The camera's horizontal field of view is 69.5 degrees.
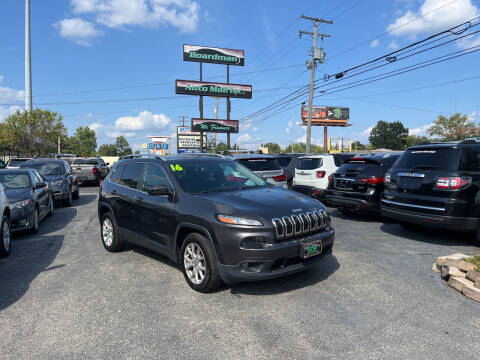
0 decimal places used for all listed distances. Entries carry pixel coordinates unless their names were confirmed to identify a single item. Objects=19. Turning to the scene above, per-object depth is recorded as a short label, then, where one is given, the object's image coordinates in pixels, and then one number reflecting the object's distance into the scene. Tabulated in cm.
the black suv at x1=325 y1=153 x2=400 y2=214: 800
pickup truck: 1927
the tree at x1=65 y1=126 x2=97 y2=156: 8250
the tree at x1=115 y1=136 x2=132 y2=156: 12575
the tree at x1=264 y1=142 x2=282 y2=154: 15295
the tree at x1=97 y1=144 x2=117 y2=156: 12181
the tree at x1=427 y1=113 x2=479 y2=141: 5638
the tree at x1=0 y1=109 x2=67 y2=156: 3569
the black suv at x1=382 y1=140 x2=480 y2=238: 584
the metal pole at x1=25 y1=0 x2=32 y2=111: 4121
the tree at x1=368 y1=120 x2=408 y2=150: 10581
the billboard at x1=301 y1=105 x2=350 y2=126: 7131
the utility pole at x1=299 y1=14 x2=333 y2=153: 2599
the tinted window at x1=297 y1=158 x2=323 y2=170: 1050
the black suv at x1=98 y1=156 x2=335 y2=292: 382
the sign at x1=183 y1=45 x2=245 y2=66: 3512
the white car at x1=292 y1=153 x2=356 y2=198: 1027
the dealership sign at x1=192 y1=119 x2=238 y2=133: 3622
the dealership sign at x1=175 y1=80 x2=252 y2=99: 3519
